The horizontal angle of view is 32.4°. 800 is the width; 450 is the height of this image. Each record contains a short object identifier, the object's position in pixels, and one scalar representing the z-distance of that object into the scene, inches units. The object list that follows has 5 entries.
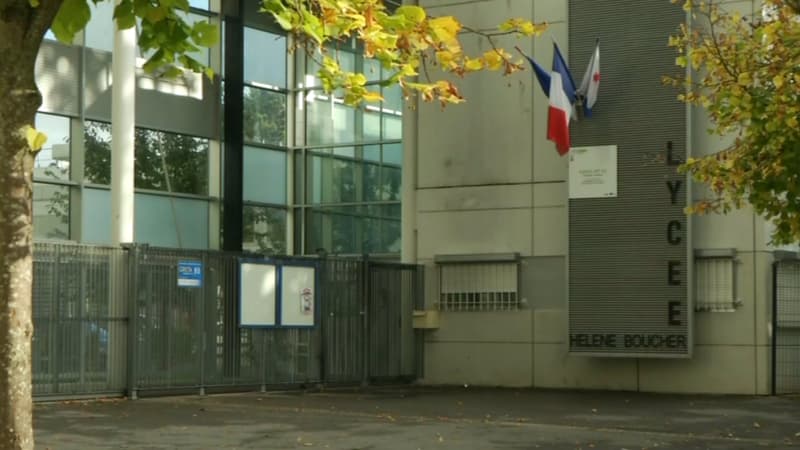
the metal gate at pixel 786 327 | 879.1
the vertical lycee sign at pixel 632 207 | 884.0
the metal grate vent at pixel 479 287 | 978.7
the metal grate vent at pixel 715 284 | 883.4
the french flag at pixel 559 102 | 906.7
